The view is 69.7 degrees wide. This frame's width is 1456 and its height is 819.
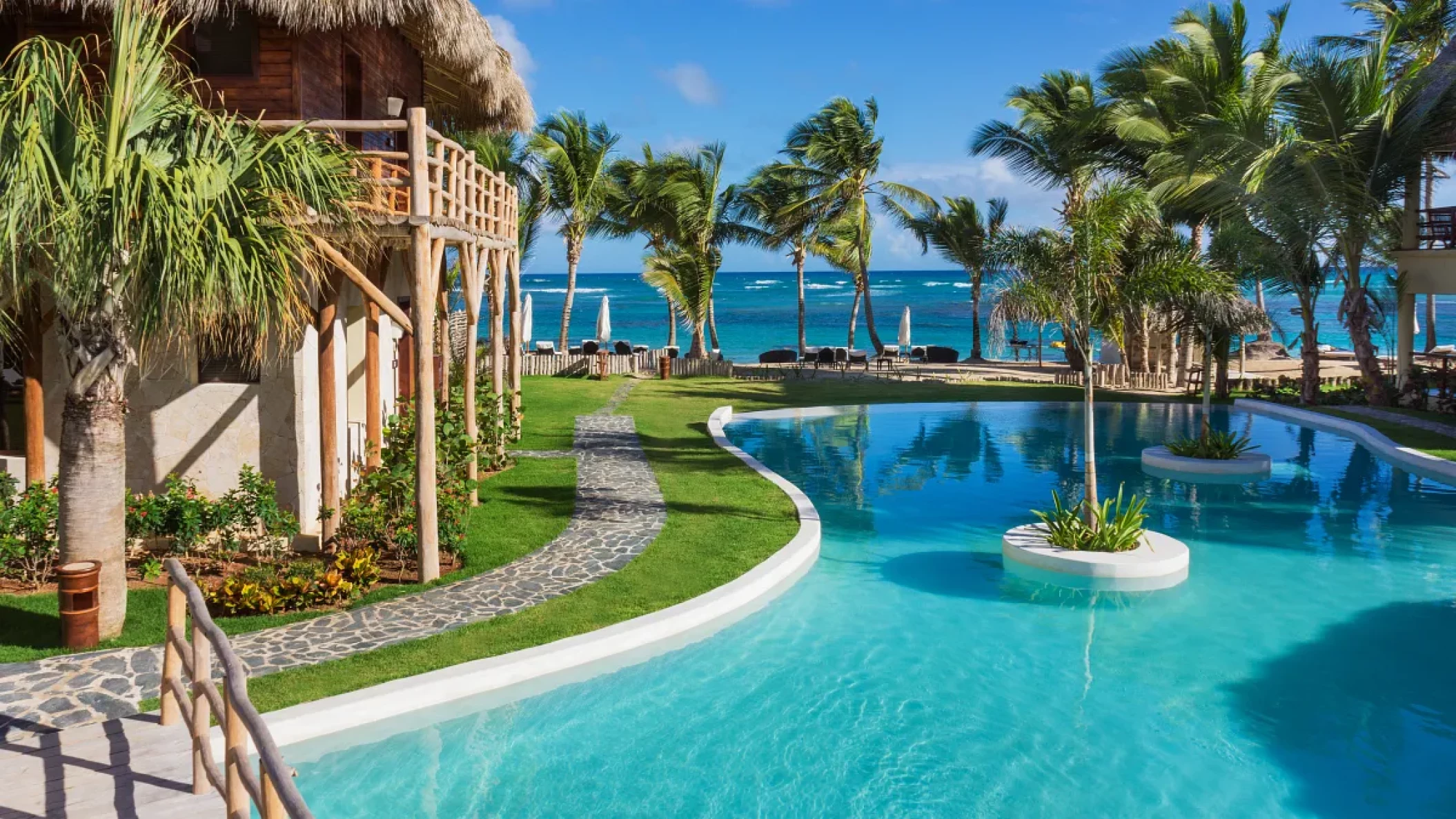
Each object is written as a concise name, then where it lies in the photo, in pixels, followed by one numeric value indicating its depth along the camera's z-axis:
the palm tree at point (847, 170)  31.81
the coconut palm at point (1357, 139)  19.88
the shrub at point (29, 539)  8.76
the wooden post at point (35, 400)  9.68
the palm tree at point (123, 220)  6.41
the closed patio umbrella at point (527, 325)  30.41
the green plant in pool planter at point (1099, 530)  10.52
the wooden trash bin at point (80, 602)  7.22
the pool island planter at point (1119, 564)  10.09
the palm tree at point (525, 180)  30.61
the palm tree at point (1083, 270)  10.34
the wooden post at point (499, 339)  14.09
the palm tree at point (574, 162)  30.56
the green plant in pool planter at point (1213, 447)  15.68
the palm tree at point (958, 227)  32.59
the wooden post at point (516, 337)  16.00
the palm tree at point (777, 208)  33.59
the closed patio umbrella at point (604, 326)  34.56
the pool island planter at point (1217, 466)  15.36
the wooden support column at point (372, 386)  11.97
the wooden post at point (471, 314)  11.12
